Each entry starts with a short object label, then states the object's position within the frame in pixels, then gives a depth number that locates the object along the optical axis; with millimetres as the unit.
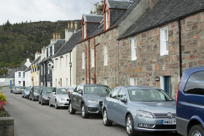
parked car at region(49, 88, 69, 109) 24119
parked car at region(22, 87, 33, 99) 44578
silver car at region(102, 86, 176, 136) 10797
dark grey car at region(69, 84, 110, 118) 17234
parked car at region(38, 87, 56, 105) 29269
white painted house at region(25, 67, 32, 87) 84762
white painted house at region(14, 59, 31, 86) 114250
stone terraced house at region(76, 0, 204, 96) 18219
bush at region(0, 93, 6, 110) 13477
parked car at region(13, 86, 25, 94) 69000
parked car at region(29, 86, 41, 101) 37312
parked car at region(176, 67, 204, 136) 7891
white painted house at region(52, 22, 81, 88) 43000
